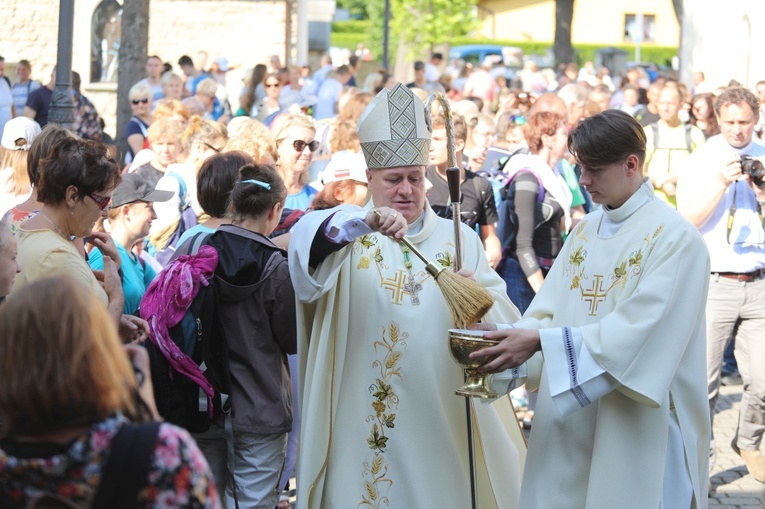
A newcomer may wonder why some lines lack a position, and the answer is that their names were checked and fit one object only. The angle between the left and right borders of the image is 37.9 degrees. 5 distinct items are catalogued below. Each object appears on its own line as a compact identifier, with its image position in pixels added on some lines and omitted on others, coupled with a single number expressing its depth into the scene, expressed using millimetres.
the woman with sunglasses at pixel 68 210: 4105
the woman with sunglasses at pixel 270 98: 13398
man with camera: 6590
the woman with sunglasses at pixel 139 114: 11177
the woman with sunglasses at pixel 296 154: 7336
